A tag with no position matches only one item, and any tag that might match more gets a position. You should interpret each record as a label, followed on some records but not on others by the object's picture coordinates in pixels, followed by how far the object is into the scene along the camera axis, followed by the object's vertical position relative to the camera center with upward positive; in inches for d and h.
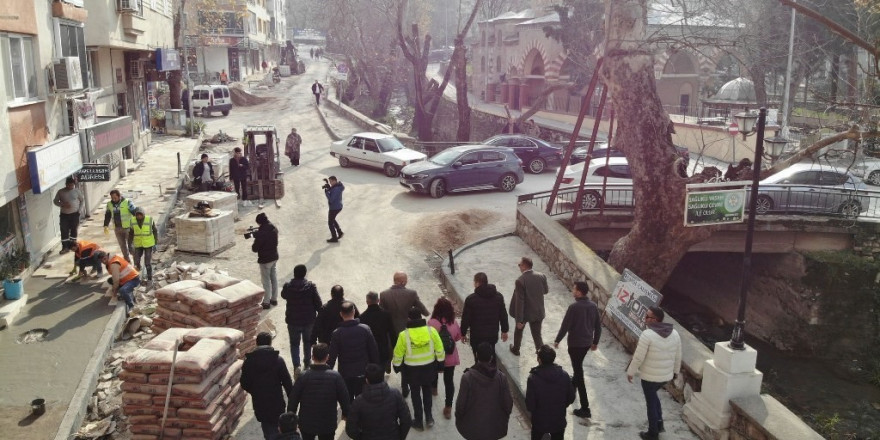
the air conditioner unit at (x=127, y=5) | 765.3 +94.8
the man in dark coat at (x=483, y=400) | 250.4 -113.0
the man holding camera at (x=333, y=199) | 628.7 -100.2
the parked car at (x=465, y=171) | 843.4 -101.3
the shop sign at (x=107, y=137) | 604.4 -44.8
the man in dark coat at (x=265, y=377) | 269.4 -112.6
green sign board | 385.4 -65.9
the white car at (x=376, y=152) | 975.6 -90.9
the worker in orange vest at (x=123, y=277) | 442.0 -121.4
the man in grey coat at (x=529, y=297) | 357.9 -108.1
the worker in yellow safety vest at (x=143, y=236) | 493.5 -105.6
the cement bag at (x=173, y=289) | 372.1 -108.0
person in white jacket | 288.7 -111.7
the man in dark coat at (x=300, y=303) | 346.7 -108.0
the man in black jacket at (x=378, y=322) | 319.9 -107.7
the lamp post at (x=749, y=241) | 304.5 -73.3
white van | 1630.2 -21.5
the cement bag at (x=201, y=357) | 287.3 -113.5
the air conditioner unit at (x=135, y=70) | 1002.1 +30.2
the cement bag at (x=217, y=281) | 388.2 -109.9
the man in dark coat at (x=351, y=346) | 287.0 -107.4
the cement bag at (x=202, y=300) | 358.3 -110.0
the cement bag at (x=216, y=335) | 316.5 -113.5
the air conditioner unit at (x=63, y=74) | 547.5 +12.9
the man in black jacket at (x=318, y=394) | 252.1 -111.7
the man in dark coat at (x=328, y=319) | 320.8 -107.0
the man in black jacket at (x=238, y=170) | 756.0 -87.7
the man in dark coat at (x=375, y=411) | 239.1 -111.9
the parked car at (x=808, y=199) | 712.4 -114.6
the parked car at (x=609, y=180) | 767.7 -107.8
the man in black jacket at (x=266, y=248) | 446.9 -102.4
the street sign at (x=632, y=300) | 371.6 -118.7
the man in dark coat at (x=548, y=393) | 253.6 -111.9
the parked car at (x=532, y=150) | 1029.2 -90.8
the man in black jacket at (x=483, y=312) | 332.2 -107.5
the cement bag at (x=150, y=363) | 289.8 -114.6
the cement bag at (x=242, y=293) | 370.6 -111.2
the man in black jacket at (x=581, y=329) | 319.3 -111.3
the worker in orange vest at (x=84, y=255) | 488.9 -117.5
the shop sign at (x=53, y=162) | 473.1 -53.9
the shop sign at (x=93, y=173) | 575.8 -69.2
